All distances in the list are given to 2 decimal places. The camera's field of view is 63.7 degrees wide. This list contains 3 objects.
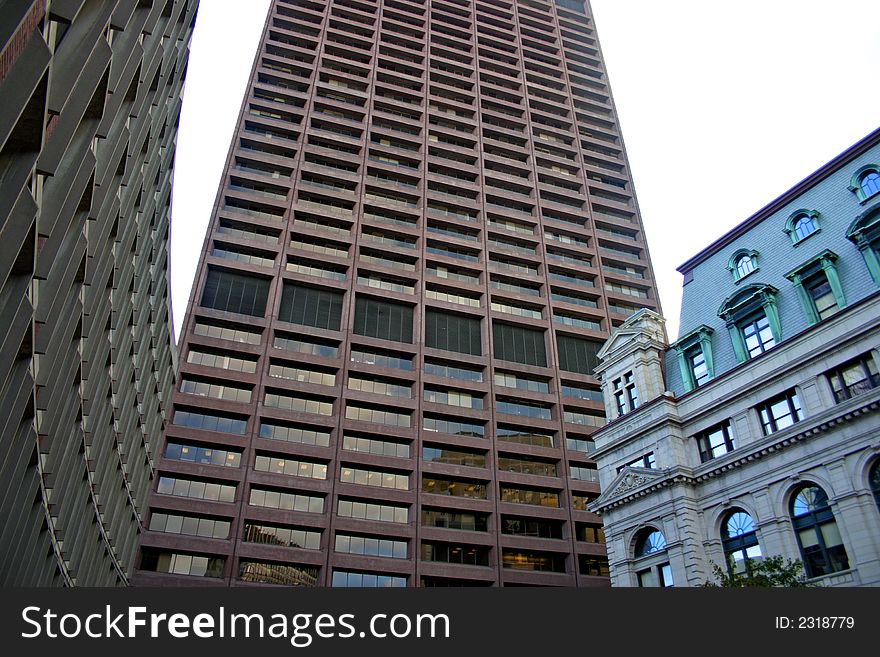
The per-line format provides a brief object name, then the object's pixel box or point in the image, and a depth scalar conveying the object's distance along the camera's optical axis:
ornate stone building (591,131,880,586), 27.28
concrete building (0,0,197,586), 13.39
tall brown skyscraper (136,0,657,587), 54.62
